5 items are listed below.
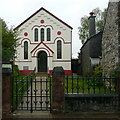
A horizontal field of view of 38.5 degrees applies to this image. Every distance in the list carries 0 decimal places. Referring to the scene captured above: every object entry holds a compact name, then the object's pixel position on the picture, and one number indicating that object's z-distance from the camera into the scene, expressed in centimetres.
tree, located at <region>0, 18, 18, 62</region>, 1274
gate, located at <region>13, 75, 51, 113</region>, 675
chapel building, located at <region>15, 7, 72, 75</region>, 2473
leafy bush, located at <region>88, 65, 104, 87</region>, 1266
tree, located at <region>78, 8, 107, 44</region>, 3423
